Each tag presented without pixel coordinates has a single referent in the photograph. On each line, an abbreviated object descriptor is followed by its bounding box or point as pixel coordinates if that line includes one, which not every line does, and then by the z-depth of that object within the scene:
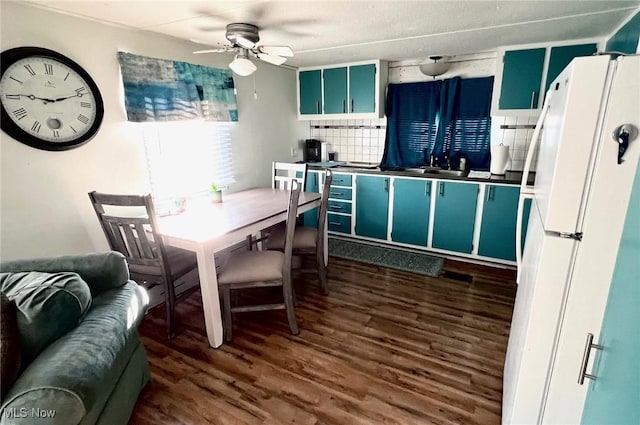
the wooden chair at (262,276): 2.18
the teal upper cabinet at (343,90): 3.76
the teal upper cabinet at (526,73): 2.88
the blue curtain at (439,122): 3.50
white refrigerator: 0.92
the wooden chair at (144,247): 1.95
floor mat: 3.33
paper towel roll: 3.23
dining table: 2.03
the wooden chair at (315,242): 2.72
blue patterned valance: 2.41
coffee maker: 4.45
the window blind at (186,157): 2.69
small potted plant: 2.84
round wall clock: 1.86
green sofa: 1.06
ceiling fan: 2.15
